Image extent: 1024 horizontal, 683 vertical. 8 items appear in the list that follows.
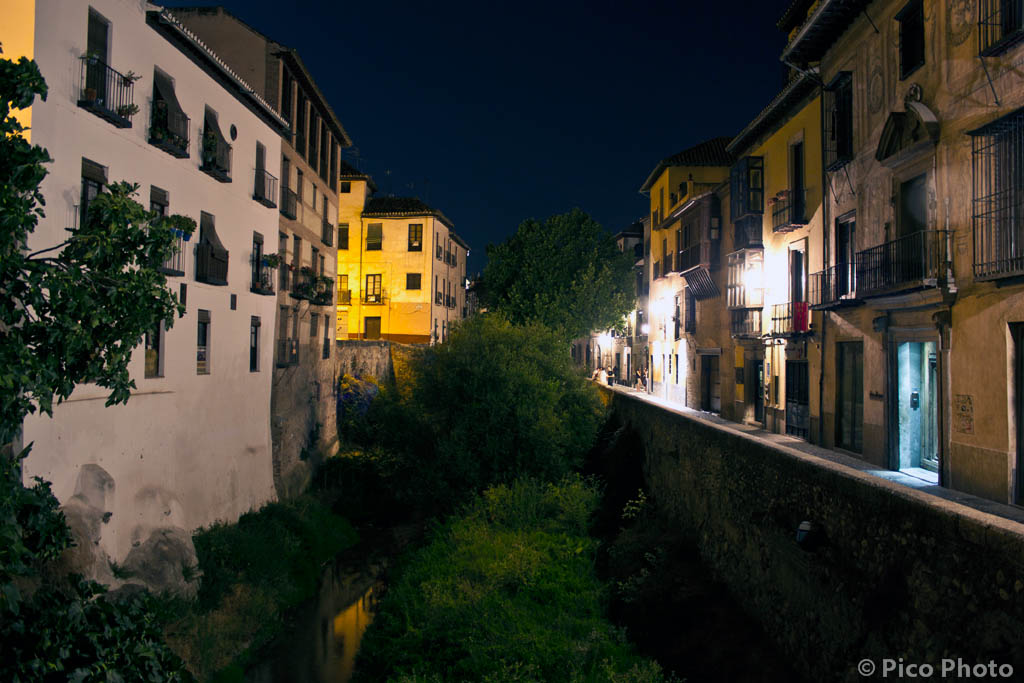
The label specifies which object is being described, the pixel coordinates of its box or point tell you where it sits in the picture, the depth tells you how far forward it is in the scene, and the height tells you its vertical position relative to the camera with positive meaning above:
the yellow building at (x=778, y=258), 21.16 +3.36
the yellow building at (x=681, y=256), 29.61 +4.71
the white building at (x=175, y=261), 12.82 +2.44
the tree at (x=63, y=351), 7.01 +0.03
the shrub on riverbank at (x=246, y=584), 14.55 -5.56
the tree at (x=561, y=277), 40.28 +4.63
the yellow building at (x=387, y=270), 45.88 +5.50
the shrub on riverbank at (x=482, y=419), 23.16 -2.00
